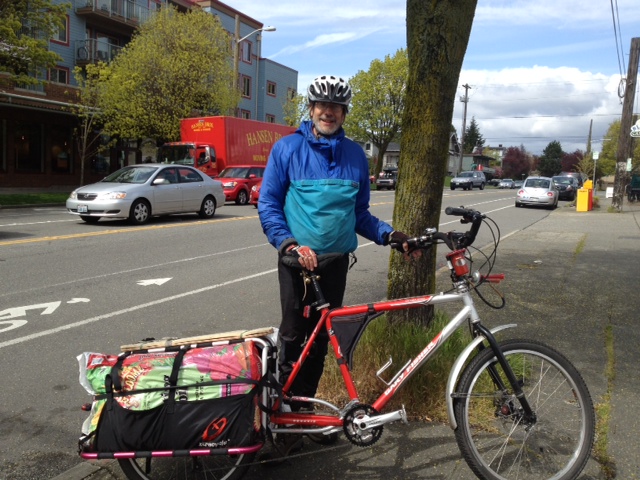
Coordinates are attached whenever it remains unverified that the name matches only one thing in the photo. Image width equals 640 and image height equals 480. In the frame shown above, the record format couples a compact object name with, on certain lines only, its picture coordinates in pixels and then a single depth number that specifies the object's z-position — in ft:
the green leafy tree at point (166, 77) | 84.58
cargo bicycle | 9.37
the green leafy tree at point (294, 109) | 145.48
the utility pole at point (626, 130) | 75.82
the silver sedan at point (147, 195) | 47.03
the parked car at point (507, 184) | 228.31
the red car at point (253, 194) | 70.31
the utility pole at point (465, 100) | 231.61
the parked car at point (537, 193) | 87.51
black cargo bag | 8.70
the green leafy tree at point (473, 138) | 441.27
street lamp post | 96.14
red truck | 80.12
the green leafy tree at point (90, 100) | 83.75
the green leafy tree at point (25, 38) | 57.77
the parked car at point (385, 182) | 154.63
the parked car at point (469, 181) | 168.14
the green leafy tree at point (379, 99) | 174.29
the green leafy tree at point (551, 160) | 411.75
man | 10.31
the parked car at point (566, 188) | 119.14
